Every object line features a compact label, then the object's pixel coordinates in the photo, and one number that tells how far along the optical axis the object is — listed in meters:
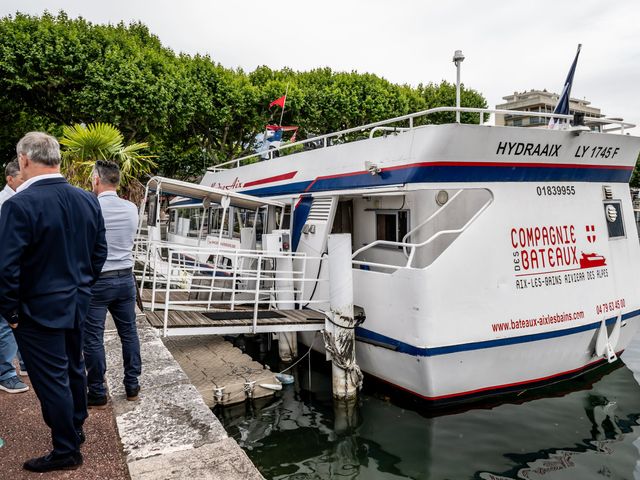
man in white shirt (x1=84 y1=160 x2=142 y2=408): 3.83
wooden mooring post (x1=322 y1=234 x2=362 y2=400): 6.99
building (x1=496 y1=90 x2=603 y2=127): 75.93
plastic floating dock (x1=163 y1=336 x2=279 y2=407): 6.73
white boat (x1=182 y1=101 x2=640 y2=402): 6.36
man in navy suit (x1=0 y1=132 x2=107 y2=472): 2.69
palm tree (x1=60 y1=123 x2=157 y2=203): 11.18
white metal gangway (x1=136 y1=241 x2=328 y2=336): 6.98
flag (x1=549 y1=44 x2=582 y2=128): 7.84
